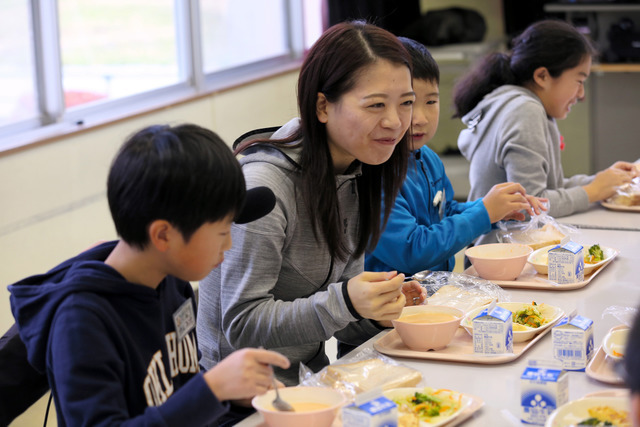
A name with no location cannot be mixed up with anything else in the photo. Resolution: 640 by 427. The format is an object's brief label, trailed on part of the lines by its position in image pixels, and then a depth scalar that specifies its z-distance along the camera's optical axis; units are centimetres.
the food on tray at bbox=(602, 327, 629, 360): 257
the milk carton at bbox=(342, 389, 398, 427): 229
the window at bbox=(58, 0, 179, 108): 471
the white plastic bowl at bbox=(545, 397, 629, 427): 232
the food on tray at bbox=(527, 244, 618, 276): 309
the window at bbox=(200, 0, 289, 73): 602
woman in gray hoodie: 269
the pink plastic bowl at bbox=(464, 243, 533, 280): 305
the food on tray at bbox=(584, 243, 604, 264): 314
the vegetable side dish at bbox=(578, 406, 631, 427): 231
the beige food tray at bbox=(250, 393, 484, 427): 239
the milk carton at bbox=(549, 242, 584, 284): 299
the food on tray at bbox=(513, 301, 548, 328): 275
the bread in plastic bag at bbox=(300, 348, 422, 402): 249
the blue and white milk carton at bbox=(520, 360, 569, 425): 236
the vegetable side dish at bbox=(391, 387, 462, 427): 239
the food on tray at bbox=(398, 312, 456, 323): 272
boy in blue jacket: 314
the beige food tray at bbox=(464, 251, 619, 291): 299
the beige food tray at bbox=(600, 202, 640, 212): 369
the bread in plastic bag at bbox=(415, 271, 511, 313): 289
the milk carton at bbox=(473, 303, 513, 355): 261
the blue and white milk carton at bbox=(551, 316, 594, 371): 255
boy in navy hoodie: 229
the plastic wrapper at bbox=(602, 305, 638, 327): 277
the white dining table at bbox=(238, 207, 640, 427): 244
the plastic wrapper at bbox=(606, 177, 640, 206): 373
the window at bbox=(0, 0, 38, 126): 422
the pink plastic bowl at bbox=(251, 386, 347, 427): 234
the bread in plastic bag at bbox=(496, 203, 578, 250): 330
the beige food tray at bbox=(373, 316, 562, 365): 261
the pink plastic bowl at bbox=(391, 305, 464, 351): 264
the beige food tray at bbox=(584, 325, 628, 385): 249
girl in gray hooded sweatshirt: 366
